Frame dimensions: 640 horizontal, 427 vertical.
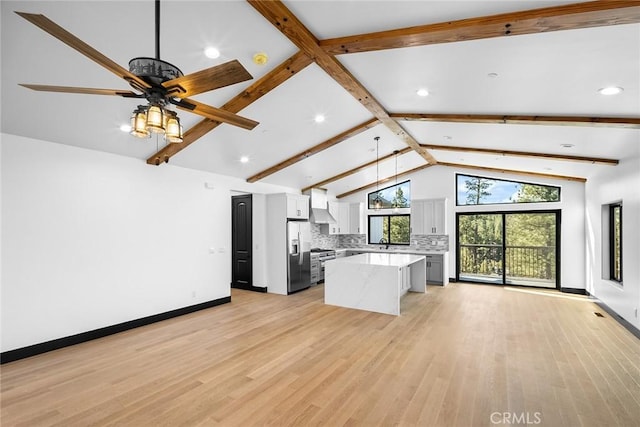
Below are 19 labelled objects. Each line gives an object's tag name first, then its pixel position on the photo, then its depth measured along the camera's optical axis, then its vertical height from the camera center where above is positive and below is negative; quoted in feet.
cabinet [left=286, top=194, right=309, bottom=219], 22.92 +0.99
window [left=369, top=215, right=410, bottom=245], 29.55 -0.97
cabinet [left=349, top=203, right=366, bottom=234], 30.37 +0.14
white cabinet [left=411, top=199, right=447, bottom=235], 26.53 +0.32
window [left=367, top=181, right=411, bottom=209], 29.68 +2.26
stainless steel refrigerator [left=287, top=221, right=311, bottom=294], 22.58 -2.75
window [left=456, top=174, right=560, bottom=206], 24.17 +2.33
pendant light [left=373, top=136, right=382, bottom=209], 25.90 +2.27
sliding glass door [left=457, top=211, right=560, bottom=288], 23.98 -2.25
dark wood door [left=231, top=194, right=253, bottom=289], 24.03 -1.82
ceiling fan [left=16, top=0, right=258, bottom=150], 5.87 +2.71
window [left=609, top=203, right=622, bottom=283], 17.22 -1.25
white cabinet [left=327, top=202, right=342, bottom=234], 29.45 +0.41
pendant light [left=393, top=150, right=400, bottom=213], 29.86 +1.51
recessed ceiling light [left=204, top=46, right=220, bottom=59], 9.22 +5.04
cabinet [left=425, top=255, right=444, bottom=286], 25.34 -4.16
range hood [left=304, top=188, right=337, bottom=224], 26.02 +1.03
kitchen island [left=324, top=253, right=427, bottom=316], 17.22 -3.71
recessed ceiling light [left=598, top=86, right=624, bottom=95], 9.37 +4.01
